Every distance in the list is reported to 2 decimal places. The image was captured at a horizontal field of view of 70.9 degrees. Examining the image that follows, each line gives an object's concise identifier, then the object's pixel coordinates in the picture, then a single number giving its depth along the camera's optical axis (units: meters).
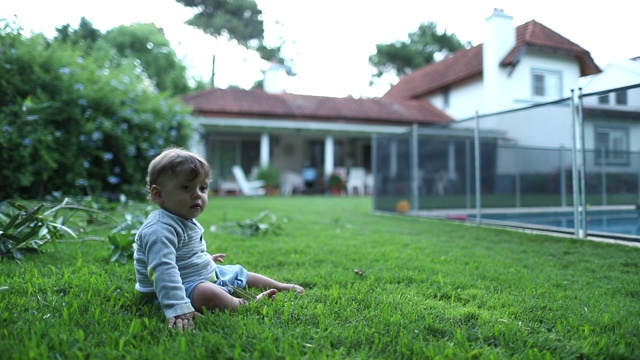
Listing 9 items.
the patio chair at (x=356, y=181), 16.20
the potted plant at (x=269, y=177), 15.22
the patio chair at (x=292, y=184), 16.36
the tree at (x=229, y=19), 11.45
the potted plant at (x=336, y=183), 16.22
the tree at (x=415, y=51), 10.70
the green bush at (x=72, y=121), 5.48
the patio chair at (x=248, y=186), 13.90
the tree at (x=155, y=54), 7.99
